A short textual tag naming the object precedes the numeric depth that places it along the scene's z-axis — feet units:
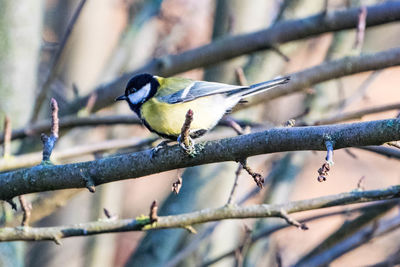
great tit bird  16.55
